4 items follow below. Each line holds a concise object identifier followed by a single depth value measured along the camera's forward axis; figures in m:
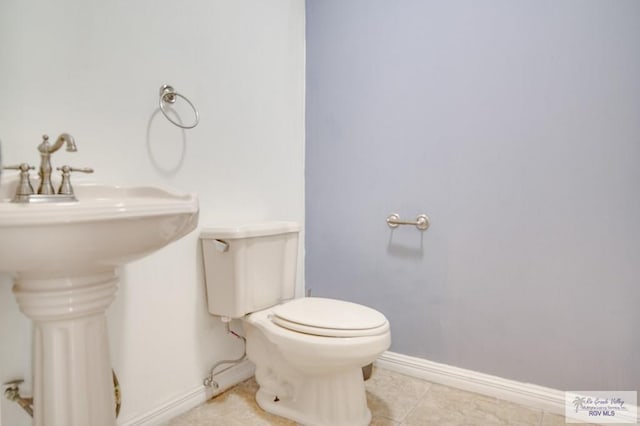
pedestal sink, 0.69
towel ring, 1.33
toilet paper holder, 1.68
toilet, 1.24
